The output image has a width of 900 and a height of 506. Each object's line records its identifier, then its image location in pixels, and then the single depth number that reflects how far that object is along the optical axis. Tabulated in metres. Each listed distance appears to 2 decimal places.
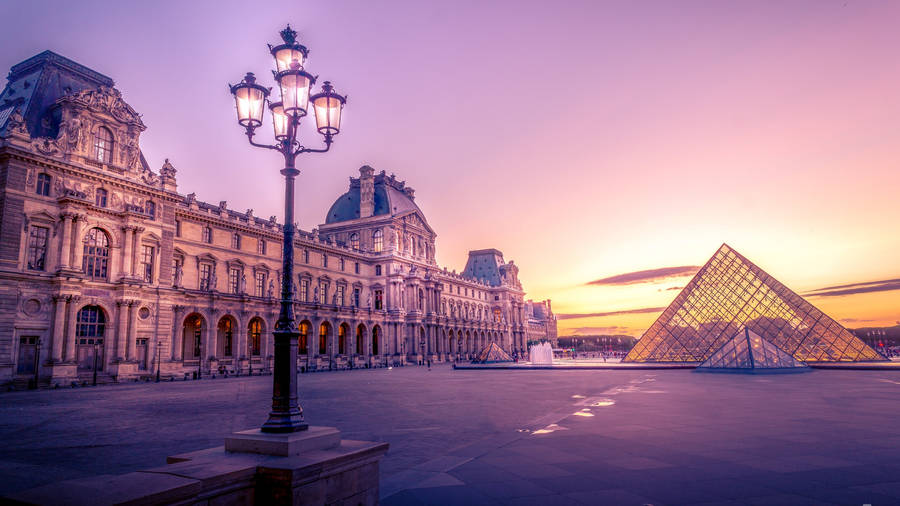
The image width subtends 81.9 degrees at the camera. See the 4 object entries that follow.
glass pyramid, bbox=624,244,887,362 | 37.69
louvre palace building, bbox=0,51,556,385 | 27.16
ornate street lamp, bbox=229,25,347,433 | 5.64
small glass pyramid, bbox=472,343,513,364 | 63.07
